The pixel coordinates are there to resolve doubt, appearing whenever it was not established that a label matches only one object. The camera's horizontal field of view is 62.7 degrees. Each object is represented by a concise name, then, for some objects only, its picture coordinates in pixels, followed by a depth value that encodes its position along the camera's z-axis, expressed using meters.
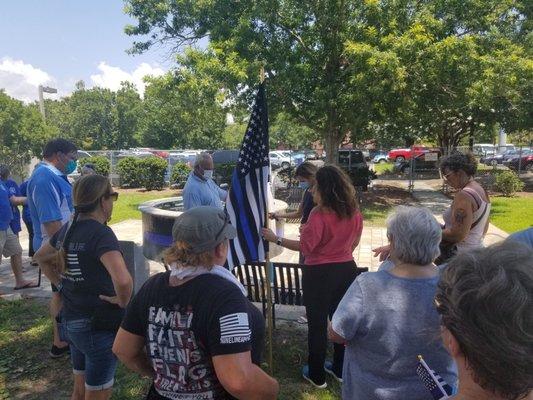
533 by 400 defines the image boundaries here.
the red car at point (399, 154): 35.68
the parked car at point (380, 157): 43.88
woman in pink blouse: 3.17
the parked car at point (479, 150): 27.93
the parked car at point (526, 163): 27.03
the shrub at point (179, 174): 20.22
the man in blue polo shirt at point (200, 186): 5.02
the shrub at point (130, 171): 20.36
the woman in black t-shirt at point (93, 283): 2.52
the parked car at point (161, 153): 33.14
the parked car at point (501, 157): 32.17
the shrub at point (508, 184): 16.41
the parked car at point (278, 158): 35.16
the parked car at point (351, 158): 19.40
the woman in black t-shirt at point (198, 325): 1.61
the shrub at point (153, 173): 19.97
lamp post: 24.92
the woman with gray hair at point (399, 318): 2.00
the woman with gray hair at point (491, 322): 1.02
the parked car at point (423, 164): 25.58
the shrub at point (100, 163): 21.33
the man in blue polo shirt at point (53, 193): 4.00
